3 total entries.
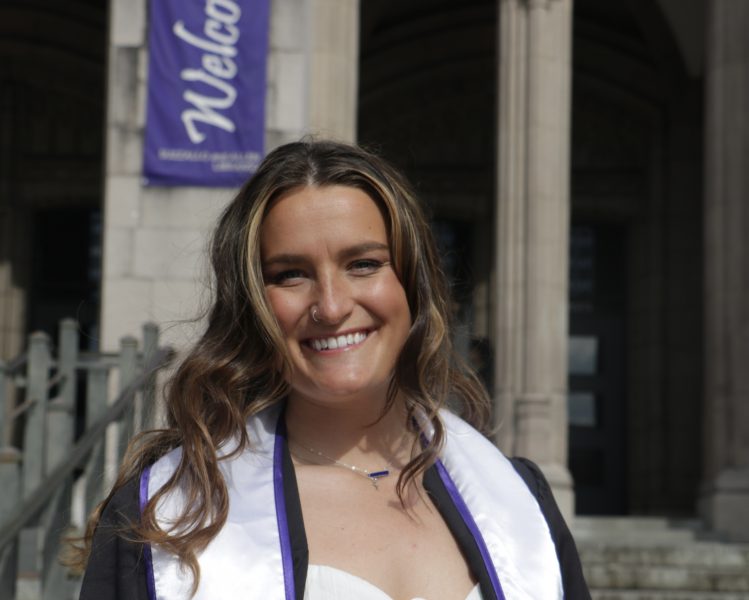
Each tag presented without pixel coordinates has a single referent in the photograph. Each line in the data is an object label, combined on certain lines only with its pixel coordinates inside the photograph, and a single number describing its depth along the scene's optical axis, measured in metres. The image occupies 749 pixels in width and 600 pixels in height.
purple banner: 10.35
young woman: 2.05
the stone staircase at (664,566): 8.46
